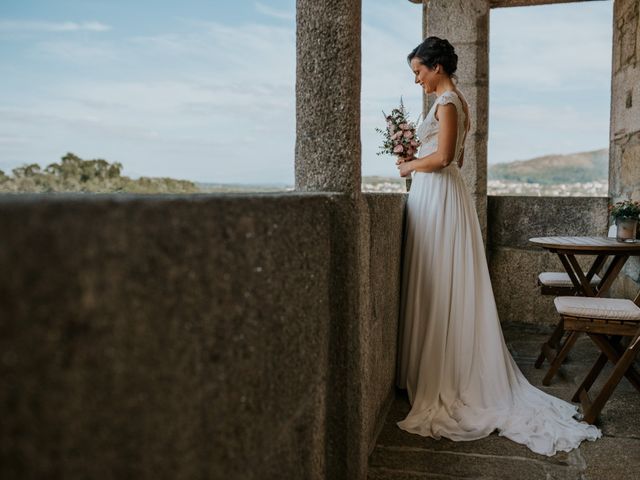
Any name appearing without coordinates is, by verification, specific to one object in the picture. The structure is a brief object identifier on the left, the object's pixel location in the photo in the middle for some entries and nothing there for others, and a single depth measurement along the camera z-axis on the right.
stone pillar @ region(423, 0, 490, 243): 4.57
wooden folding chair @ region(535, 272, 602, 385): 3.73
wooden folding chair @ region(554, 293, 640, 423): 2.71
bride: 2.86
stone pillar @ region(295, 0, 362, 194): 1.90
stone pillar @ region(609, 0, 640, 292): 3.99
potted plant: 3.35
